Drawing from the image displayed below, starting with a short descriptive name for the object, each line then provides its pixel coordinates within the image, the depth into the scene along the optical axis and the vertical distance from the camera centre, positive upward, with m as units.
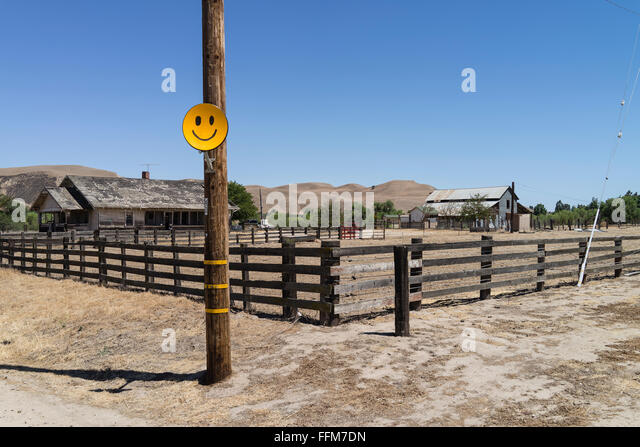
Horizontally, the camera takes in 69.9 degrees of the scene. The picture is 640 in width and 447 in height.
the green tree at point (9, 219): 56.88 +0.70
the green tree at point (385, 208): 125.12 +3.30
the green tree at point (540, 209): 138.62 +2.63
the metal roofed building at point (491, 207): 76.38 +1.98
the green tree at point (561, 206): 183.12 +4.63
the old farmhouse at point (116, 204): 41.66 +1.77
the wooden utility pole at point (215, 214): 6.11 +0.11
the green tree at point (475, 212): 69.56 +1.06
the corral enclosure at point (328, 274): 8.14 -1.30
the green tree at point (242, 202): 84.12 +3.76
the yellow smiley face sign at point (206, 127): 5.69 +1.20
